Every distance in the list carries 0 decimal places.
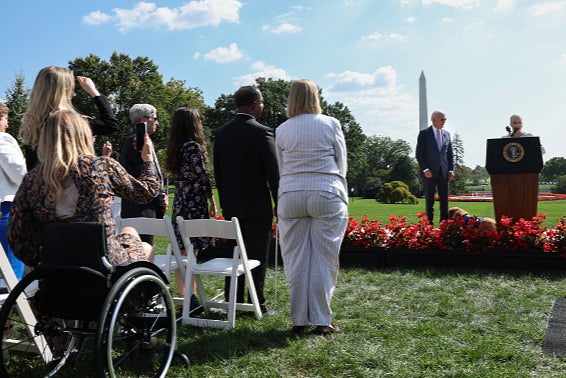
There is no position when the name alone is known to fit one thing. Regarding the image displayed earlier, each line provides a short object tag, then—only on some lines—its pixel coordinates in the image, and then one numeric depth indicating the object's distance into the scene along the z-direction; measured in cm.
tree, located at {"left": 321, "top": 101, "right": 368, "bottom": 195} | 5603
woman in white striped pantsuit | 430
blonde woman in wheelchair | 304
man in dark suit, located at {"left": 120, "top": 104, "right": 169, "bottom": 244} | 533
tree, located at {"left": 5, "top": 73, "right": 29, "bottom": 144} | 3434
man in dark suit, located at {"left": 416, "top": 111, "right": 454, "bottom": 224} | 939
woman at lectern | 877
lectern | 827
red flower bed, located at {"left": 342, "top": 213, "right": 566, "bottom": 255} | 675
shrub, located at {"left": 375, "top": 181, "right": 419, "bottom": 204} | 2798
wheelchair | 284
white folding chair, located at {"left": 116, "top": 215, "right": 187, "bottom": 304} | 466
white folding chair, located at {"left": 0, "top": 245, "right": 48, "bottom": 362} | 338
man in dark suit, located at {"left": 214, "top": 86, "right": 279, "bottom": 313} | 495
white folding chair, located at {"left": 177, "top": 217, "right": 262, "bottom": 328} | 451
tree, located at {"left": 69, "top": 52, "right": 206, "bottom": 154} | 4219
